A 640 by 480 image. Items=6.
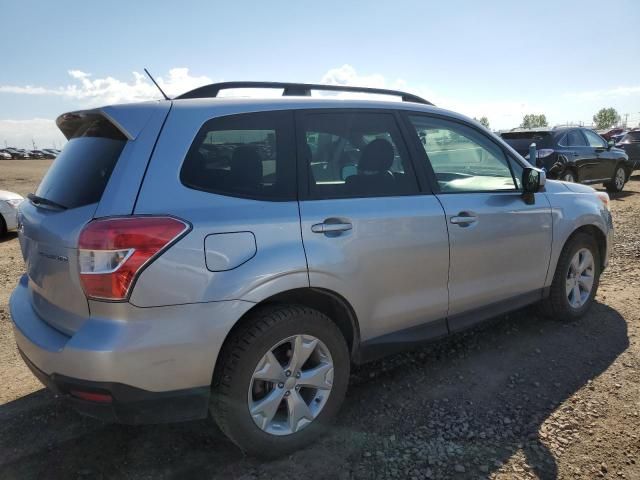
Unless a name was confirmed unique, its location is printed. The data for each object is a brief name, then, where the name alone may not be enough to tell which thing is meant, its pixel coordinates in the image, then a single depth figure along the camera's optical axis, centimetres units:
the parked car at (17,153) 6571
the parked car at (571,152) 1031
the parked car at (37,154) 6943
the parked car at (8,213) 822
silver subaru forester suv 209
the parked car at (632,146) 1520
